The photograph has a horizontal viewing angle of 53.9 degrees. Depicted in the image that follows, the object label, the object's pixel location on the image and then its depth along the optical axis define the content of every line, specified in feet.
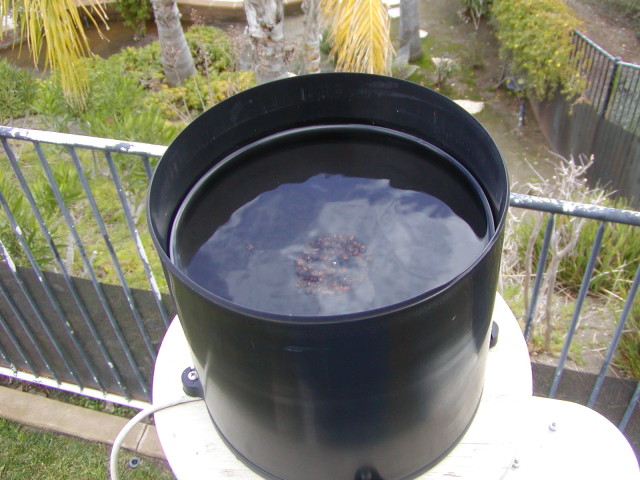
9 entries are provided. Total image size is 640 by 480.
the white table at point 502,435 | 4.72
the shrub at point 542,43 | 32.04
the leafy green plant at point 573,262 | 15.67
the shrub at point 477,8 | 43.47
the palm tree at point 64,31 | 16.39
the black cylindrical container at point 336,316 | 3.47
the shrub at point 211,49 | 35.45
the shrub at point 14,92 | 26.48
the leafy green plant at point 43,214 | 15.19
